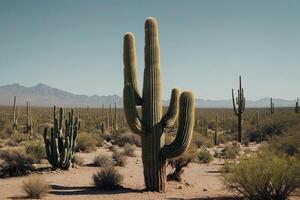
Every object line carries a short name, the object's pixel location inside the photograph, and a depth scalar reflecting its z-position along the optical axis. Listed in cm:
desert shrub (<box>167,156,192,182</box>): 1371
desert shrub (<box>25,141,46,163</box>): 1706
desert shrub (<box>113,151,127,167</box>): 1773
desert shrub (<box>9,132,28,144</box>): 2556
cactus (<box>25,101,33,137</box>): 2902
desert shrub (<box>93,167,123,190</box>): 1251
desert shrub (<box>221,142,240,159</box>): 2108
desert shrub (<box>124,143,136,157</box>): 2117
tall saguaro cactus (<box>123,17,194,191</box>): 1164
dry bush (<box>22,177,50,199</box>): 1099
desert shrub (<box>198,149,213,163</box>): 1967
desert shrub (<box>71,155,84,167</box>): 1733
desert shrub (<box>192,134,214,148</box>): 2578
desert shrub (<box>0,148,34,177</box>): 1509
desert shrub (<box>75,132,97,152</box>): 2282
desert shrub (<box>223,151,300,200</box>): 988
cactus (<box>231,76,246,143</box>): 2690
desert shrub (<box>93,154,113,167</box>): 1723
